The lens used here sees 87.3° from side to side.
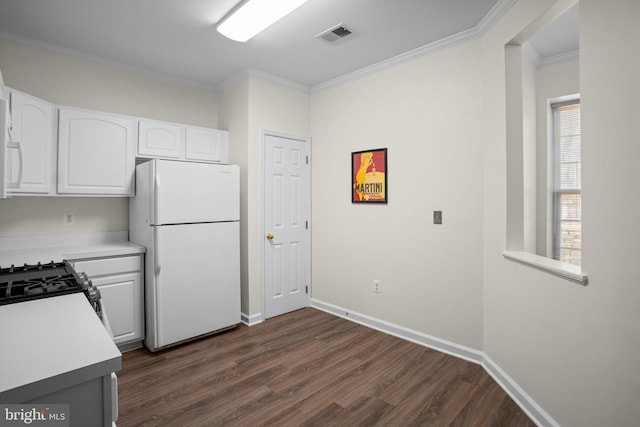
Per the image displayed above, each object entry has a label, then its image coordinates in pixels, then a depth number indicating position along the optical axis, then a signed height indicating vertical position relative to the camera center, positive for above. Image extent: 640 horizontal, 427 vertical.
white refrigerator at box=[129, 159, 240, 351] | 2.85 -0.28
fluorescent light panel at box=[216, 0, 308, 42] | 2.17 +1.36
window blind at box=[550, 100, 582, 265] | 3.06 +0.30
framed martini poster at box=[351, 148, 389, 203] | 3.27 +0.38
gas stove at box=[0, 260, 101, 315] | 1.42 -0.33
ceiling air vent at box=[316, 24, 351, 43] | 2.58 +1.43
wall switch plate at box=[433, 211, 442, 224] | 2.86 -0.03
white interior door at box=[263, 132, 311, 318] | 3.63 -0.10
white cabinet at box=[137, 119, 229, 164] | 3.18 +0.74
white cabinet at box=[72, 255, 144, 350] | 2.71 -0.65
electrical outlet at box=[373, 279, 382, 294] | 3.35 -0.73
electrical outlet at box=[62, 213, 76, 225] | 2.99 -0.03
